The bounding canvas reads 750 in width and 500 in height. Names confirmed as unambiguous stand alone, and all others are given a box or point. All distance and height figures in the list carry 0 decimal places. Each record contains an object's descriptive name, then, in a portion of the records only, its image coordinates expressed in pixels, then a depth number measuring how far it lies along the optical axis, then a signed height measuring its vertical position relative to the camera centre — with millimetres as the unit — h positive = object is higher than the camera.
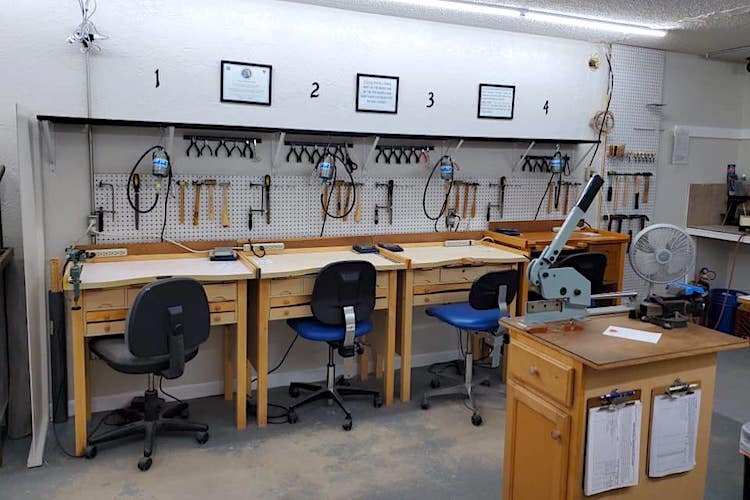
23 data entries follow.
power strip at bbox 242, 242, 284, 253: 3744 -495
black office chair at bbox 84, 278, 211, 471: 2799 -809
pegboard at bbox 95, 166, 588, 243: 3531 -252
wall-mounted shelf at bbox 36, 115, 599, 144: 3180 +205
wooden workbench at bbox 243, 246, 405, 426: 3303 -709
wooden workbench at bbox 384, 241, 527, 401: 3670 -648
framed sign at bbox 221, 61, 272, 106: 3645 +480
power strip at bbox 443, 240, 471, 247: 4281 -496
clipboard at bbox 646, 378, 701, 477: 2209 -893
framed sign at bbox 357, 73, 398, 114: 4008 +483
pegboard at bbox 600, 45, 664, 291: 4922 +482
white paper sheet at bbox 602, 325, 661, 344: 2260 -583
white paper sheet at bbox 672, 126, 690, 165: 5266 +263
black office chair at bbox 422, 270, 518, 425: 3457 -829
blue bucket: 5332 -1115
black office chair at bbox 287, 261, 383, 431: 3289 -756
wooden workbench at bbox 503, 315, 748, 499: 2084 -747
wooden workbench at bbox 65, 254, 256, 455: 2930 -659
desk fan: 2453 -366
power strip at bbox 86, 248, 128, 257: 3395 -499
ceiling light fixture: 3682 +979
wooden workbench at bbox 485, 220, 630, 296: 4160 -460
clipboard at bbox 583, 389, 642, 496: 2090 -900
